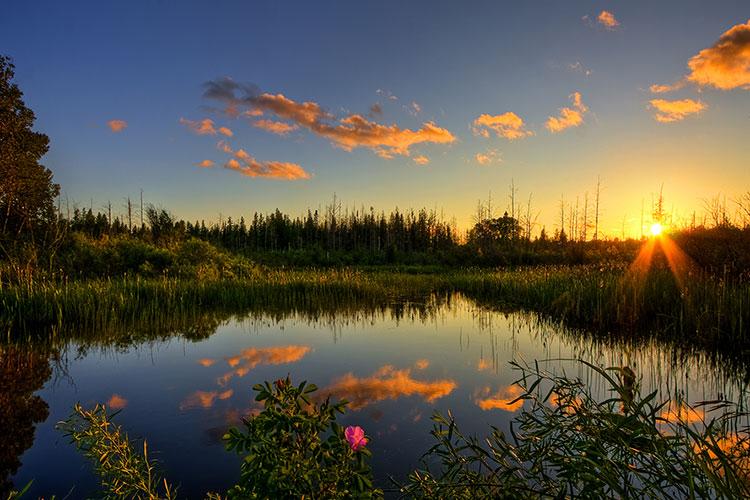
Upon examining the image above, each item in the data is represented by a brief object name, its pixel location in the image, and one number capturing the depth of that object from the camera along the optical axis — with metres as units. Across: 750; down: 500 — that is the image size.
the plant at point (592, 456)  1.67
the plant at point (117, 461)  2.37
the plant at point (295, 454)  2.06
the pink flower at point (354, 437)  2.04
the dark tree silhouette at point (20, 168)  21.69
